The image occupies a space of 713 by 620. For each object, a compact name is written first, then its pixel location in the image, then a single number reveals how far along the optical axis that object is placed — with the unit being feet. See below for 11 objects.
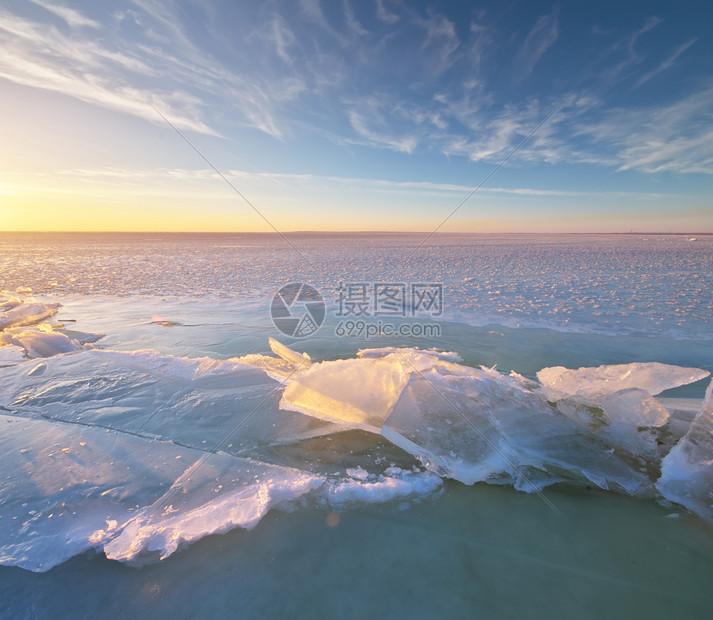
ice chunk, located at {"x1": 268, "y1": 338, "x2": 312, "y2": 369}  13.69
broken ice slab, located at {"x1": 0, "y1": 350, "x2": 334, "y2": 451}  9.19
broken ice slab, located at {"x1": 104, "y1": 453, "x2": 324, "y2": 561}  5.78
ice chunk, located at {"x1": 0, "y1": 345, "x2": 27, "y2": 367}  13.16
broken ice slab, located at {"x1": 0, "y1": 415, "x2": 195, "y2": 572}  5.80
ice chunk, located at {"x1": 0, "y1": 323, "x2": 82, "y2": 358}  14.66
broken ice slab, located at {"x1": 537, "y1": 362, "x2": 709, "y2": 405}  9.30
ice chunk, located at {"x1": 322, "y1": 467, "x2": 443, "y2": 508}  6.94
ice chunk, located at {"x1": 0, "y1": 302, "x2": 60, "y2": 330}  19.70
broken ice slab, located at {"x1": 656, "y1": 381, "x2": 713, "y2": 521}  6.81
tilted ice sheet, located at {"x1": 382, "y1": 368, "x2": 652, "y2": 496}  7.56
